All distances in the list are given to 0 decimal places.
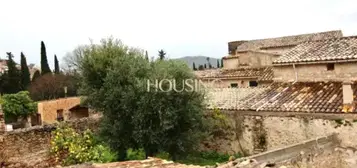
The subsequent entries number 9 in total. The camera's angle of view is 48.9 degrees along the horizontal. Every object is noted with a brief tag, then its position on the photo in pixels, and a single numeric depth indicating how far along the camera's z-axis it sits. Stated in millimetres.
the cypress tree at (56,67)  56134
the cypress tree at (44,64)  49969
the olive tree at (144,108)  12984
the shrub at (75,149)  14266
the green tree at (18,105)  30219
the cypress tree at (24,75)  44188
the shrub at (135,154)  14178
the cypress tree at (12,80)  43031
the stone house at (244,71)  22312
